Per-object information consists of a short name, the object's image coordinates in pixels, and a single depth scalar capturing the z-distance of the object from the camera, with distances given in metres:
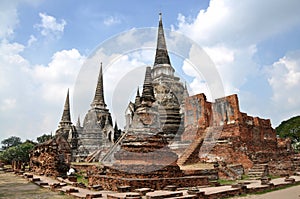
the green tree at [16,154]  41.23
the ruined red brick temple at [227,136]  18.95
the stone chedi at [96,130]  35.34
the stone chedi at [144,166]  11.02
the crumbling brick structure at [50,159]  18.36
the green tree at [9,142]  73.83
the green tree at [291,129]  51.16
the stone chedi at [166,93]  27.81
